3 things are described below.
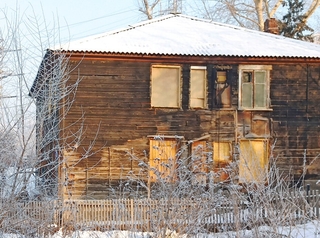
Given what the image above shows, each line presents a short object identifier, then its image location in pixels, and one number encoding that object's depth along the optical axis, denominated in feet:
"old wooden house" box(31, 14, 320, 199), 104.63
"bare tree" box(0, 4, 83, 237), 49.47
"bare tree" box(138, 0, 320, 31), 189.28
